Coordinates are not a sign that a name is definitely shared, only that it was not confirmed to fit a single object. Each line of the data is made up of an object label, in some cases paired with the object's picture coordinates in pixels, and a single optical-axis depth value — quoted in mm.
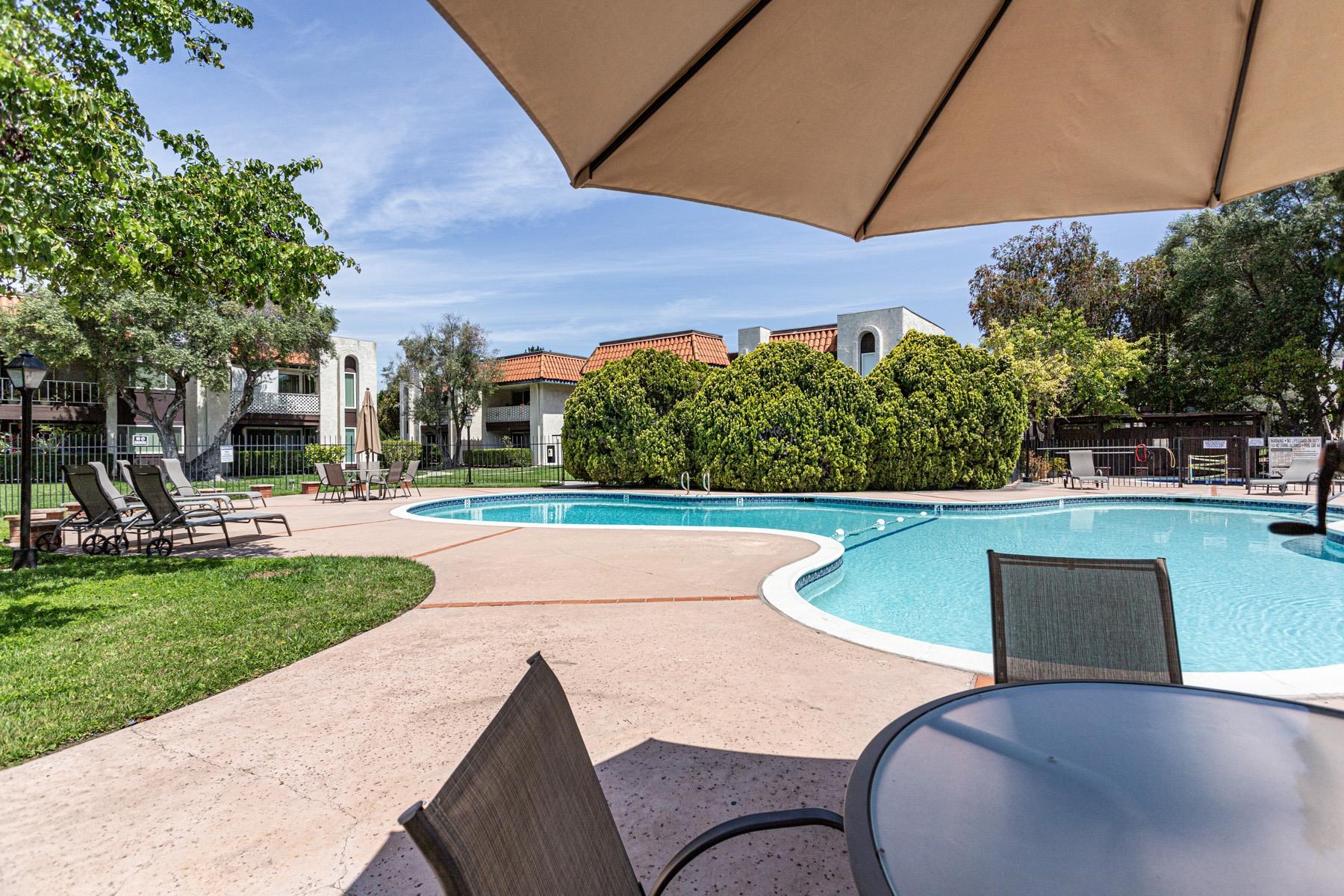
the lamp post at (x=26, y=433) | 6748
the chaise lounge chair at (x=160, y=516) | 7246
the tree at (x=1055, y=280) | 27844
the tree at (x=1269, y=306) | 21906
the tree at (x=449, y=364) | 28359
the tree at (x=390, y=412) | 34409
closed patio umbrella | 17000
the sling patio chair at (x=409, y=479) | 16641
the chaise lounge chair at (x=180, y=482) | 9492
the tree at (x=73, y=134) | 4062
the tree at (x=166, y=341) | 20922
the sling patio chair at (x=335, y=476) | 14969
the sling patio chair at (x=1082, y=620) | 2152
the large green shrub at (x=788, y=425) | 14938
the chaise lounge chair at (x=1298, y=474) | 14102
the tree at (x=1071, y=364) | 21734
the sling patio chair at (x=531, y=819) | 755
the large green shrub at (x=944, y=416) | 15109
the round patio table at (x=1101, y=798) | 1014
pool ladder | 15602
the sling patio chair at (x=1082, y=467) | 16578
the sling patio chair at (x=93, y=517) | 7551
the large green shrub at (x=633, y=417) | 16125
